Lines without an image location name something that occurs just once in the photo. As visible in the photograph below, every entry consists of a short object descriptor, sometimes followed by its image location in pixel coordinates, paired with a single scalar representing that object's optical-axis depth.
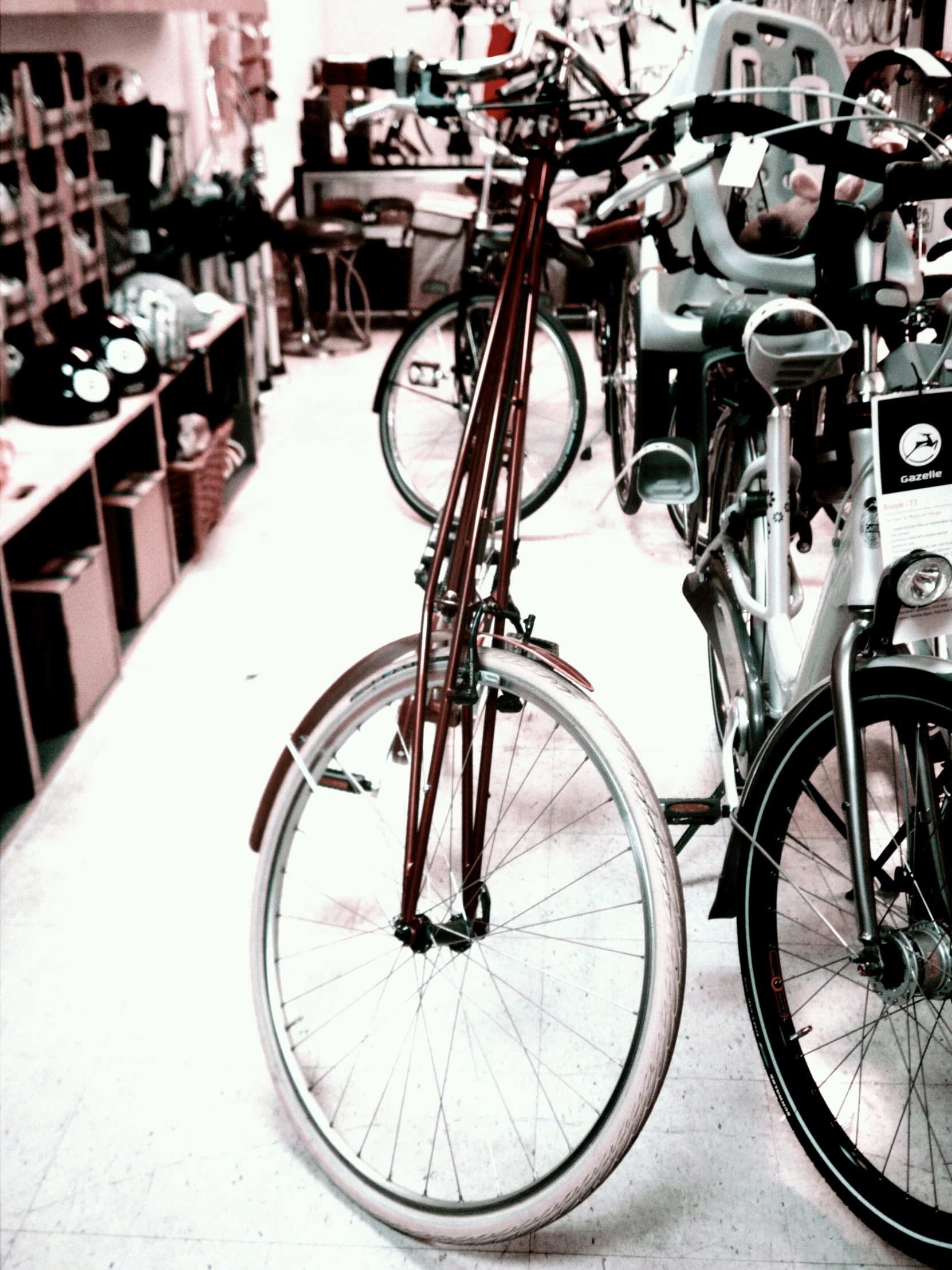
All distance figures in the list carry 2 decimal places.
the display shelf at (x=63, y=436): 2.56
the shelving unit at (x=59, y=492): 2.20
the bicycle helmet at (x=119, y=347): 2.88
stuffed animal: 1.86
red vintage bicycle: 1.33
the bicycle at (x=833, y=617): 1.29
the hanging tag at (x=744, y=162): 1.23
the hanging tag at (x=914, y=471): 1.27
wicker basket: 3.26
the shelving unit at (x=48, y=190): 2.70
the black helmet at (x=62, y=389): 2.70
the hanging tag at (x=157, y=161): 3.60
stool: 5.19
